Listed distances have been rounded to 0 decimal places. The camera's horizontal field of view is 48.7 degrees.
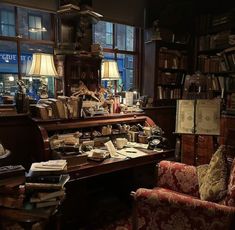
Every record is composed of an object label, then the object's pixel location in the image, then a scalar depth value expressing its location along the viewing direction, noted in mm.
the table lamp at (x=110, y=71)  3055
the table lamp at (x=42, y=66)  2521
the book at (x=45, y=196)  1684
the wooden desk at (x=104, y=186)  2191
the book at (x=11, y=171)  1662
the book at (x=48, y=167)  1805
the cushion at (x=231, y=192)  1608
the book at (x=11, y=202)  1629
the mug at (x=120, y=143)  2695
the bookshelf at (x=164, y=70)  3883
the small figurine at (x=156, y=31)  3764
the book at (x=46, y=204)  1692
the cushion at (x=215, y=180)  1729
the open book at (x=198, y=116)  2689
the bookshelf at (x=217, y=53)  3707
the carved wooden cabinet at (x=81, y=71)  2846
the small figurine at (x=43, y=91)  2729
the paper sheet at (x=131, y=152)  2449
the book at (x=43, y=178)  1749
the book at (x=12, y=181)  1638
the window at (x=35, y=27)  3035
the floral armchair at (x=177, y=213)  1578
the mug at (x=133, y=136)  2971
